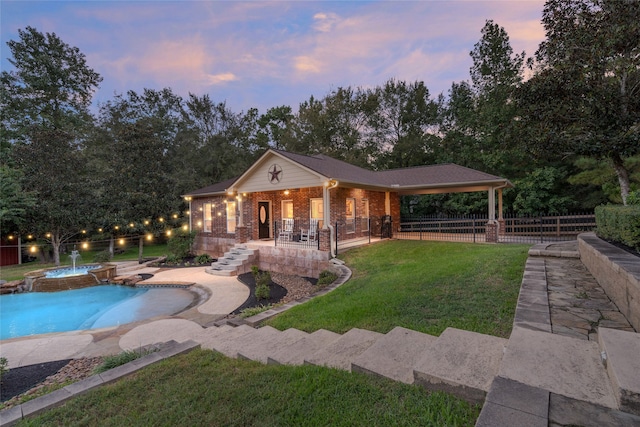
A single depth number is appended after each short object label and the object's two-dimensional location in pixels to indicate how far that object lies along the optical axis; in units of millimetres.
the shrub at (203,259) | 13695
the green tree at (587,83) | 7027
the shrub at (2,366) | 4004
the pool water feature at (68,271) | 10577
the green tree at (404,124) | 23672
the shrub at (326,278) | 8252
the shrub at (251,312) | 5969
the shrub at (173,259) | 13930
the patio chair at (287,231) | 12484
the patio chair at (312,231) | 11469
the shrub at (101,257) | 13086
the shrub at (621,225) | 4199
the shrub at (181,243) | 14227
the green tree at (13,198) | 11367
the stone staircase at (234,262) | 11080
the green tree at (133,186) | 14586
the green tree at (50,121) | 12906
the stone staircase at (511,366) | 1560
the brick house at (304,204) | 10906
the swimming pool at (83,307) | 7164
